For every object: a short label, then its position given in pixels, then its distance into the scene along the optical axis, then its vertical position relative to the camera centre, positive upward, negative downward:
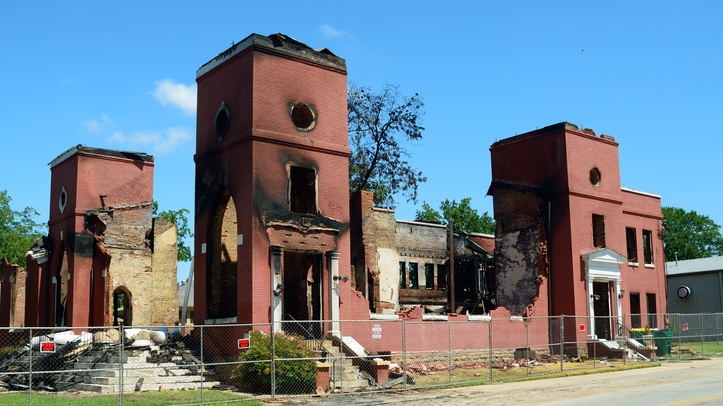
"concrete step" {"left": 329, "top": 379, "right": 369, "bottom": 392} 21.52 -2.13
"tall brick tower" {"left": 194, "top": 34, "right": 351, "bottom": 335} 24.45 +4.04
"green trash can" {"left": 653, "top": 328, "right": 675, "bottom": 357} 34.44 -1.81
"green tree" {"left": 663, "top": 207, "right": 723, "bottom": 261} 90.44 +7.76
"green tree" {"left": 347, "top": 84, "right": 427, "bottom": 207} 50.06 +10.22
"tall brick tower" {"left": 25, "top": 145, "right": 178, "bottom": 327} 34.34 +2.80
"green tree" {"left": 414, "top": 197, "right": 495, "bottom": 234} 76.81 +8.86
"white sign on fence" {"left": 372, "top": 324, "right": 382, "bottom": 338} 25.66 -0.79
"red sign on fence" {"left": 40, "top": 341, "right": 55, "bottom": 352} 17.42 -0.78
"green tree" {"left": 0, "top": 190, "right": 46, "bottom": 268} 64.25 +6.72
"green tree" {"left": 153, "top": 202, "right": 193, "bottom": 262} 68.44 +6.87
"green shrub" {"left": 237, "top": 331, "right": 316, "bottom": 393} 20.66 -1.54
